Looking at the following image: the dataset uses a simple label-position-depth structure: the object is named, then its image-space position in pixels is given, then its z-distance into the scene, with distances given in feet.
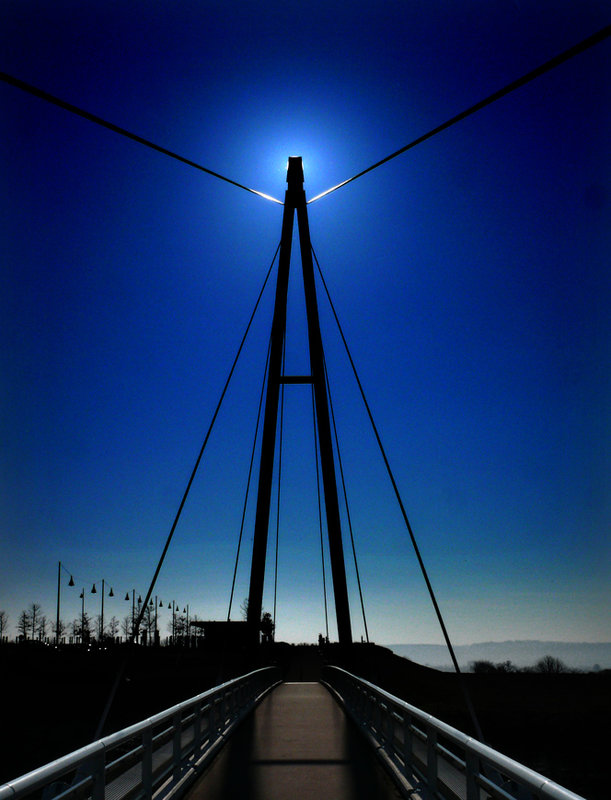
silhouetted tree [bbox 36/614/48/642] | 427.62
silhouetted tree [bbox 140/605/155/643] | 392.49
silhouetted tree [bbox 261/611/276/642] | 271.39
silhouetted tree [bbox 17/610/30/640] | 419.95
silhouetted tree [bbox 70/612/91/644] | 393.93
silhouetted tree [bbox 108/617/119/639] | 445.37
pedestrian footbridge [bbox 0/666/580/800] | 16.10
